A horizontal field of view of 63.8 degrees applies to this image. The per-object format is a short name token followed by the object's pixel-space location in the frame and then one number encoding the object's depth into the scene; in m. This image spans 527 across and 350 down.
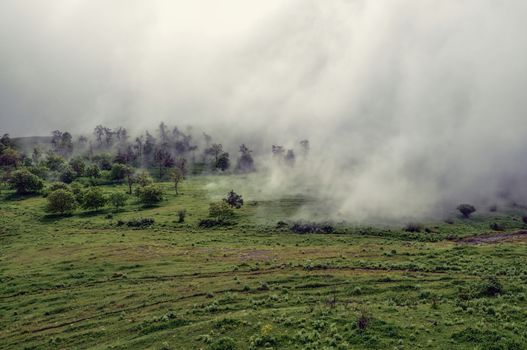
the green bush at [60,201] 139.62
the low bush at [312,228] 111.50
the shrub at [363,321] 44.69
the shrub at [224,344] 44.59
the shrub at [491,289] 53.25
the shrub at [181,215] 129.50
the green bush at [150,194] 160.75
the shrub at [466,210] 128.62
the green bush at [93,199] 146.88
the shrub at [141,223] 125.81
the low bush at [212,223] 124.12
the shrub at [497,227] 114.90
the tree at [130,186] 182.90
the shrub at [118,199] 151.25
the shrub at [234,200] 145.50
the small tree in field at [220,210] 128.50
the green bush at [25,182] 176.50
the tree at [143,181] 180.38
